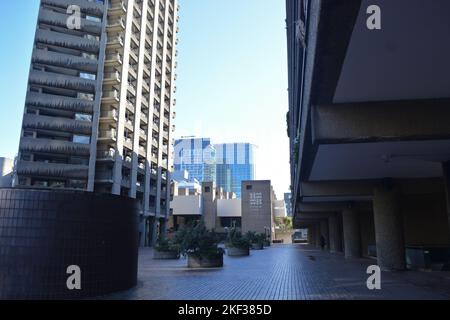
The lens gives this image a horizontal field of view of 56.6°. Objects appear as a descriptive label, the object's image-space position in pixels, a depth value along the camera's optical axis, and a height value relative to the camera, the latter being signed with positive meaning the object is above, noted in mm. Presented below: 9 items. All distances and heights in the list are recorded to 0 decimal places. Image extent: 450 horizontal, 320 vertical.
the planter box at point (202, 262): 19359 -924
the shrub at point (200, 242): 19438 -18
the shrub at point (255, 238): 46256 +439
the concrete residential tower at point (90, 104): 50531 +17385
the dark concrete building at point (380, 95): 5449 +2794
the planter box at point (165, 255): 27391 -874
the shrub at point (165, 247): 27609 -348
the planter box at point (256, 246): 47281 -446
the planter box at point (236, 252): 31191 -748
